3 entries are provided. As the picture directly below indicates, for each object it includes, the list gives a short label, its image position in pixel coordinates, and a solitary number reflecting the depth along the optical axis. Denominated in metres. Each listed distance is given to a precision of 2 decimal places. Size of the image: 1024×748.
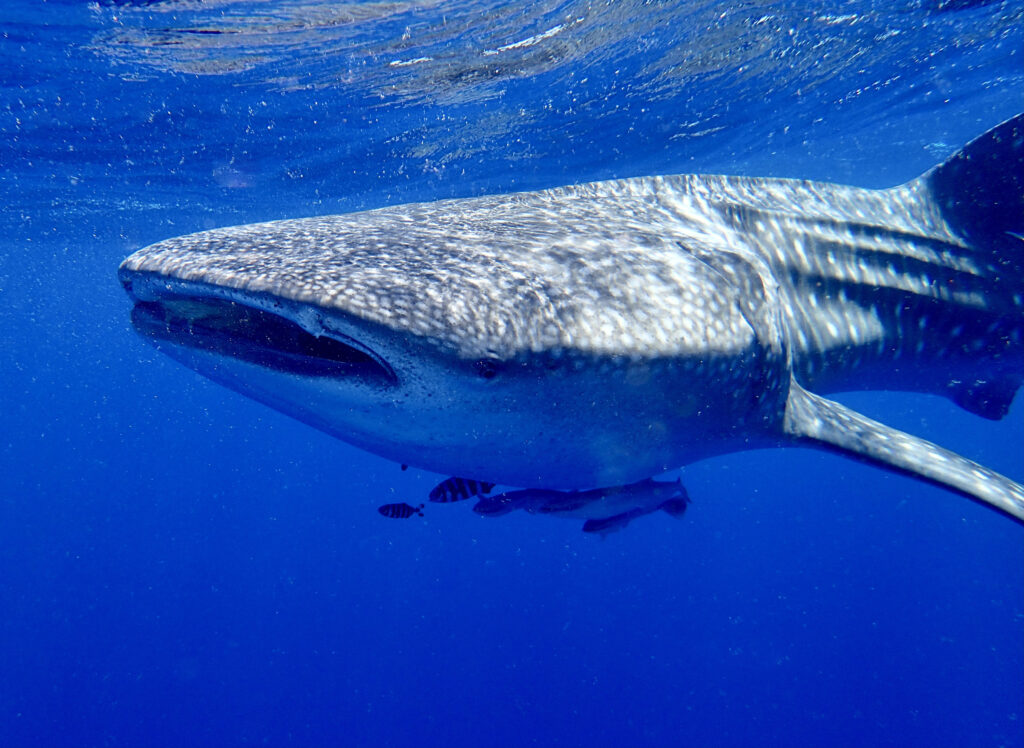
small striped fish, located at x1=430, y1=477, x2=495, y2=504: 4.66
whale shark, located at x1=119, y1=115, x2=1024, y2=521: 2.14
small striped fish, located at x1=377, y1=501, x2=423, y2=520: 6.79
